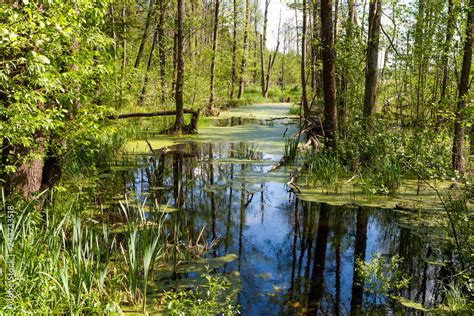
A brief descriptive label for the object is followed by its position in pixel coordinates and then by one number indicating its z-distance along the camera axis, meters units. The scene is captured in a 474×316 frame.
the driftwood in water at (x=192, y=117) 12.17
